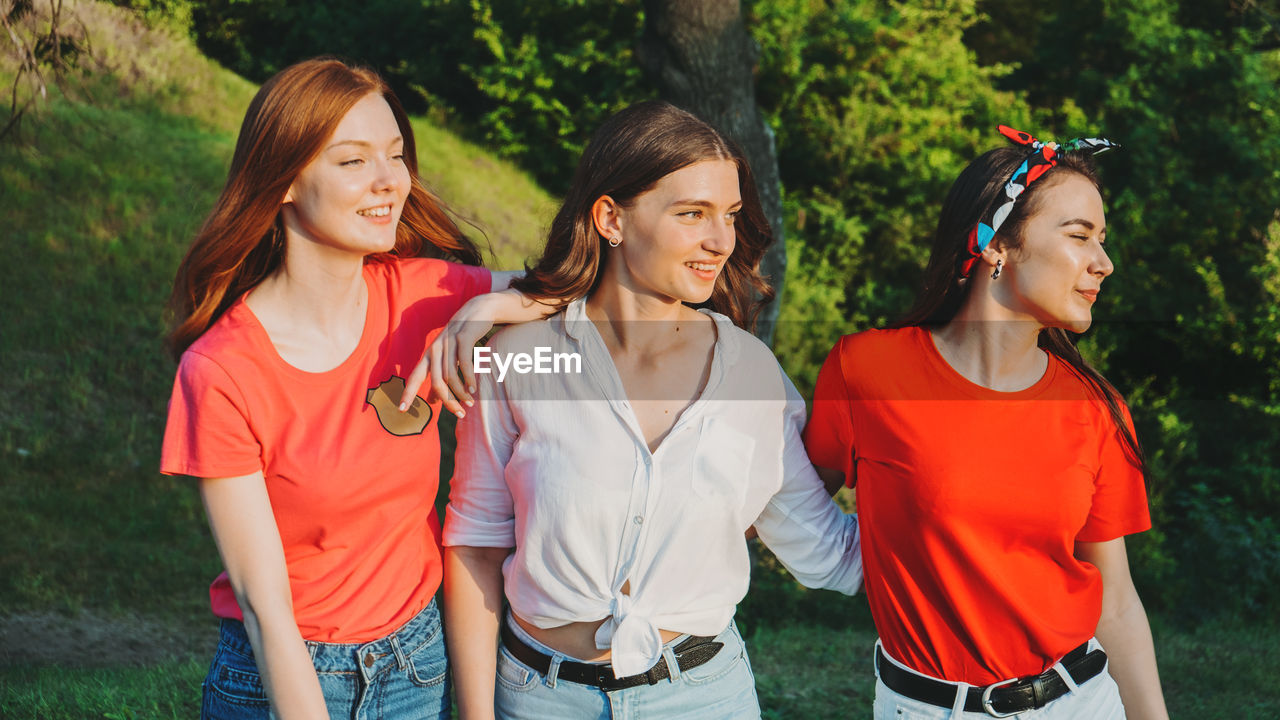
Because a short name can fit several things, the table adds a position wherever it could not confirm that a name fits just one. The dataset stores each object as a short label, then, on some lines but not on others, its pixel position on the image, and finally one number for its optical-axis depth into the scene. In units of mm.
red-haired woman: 2139
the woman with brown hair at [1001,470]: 2340
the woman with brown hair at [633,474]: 2275
